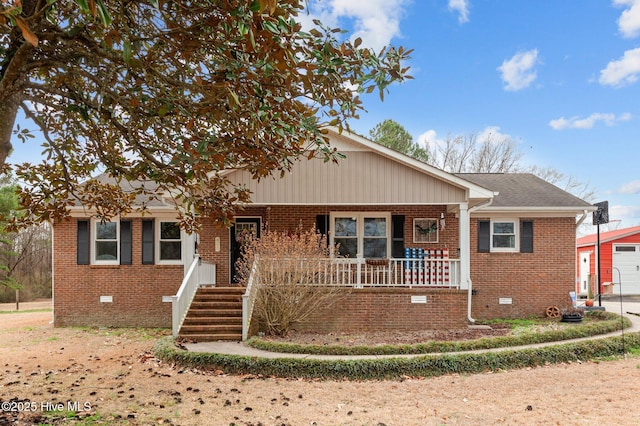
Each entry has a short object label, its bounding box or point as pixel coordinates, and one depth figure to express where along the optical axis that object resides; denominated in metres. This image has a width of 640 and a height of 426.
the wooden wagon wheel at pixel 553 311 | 14.02
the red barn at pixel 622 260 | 24.50
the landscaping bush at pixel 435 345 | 9.06
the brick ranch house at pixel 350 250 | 13.93
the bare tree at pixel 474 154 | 32.72
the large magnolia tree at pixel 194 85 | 4.33
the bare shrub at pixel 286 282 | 10.75
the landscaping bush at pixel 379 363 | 8.20
